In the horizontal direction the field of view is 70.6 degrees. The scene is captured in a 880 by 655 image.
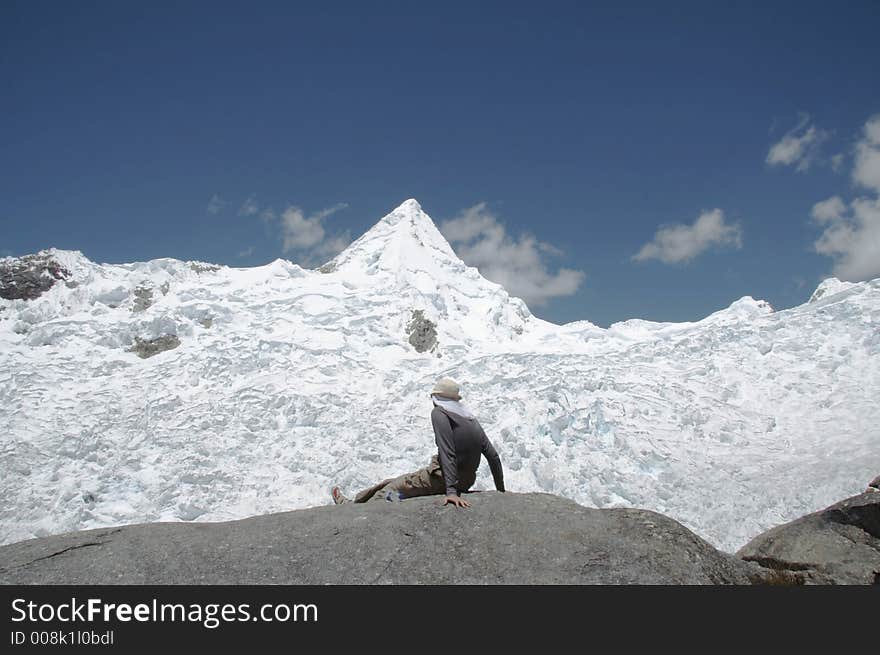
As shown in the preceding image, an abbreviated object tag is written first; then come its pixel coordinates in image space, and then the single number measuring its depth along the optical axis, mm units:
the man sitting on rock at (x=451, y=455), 6195
